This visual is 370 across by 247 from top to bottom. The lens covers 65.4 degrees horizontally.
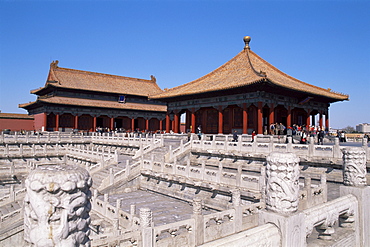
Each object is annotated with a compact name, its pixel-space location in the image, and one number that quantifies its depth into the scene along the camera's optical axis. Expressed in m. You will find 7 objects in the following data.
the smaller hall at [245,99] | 22.38
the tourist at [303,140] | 17.05
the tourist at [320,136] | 18.50
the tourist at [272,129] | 21.19
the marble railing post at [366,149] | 11.50
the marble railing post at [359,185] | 5.52
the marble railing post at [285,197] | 3.59
